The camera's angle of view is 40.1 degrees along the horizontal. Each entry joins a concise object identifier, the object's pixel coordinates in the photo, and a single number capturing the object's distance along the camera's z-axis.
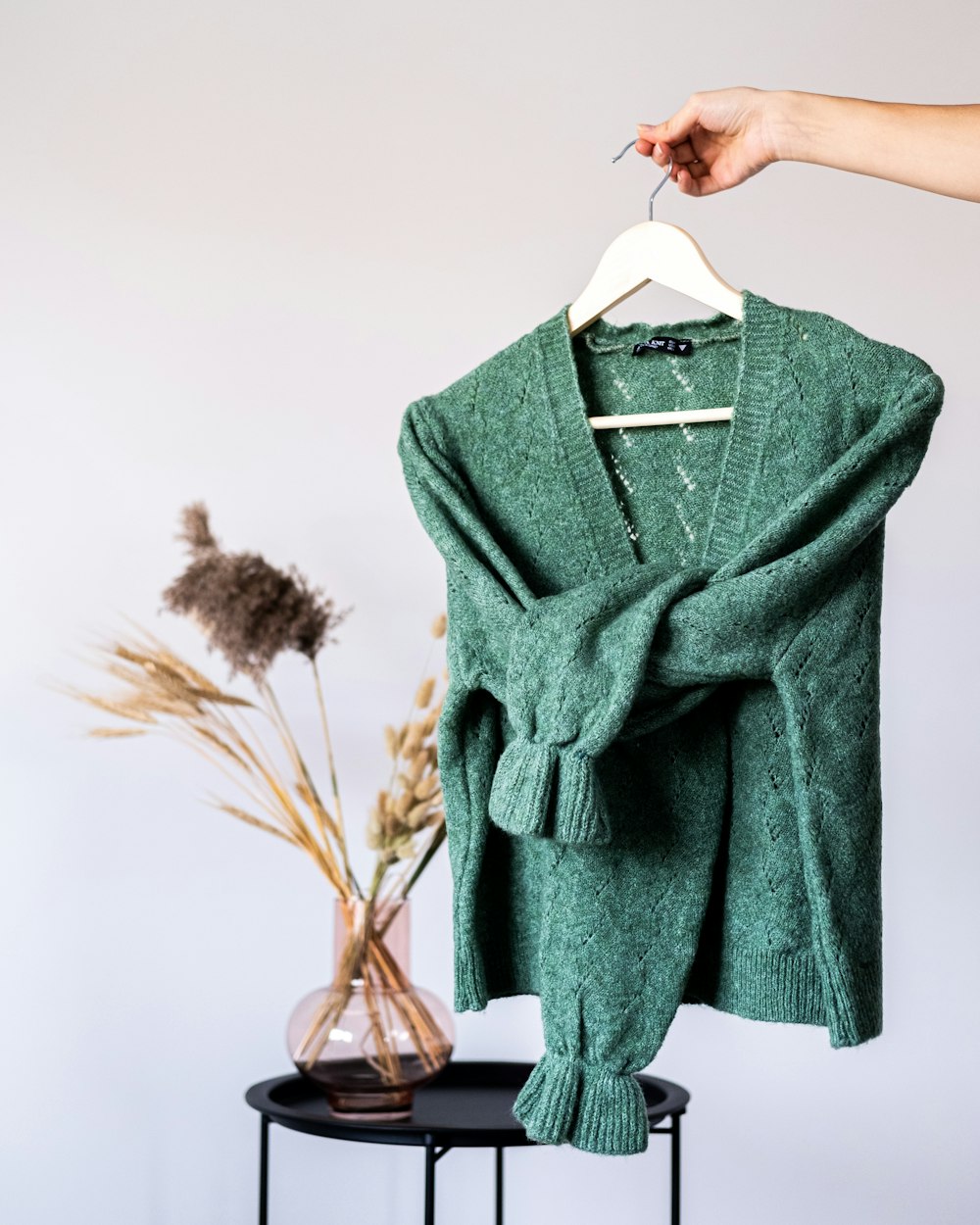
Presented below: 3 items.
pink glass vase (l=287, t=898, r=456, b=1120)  1.79
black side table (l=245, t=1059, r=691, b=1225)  1.68
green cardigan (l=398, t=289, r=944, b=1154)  1.10
